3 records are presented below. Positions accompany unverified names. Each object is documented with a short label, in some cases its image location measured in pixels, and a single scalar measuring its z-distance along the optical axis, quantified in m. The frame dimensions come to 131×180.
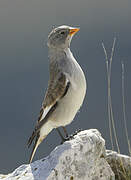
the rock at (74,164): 7.96
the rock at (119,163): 9.75
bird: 9.27
